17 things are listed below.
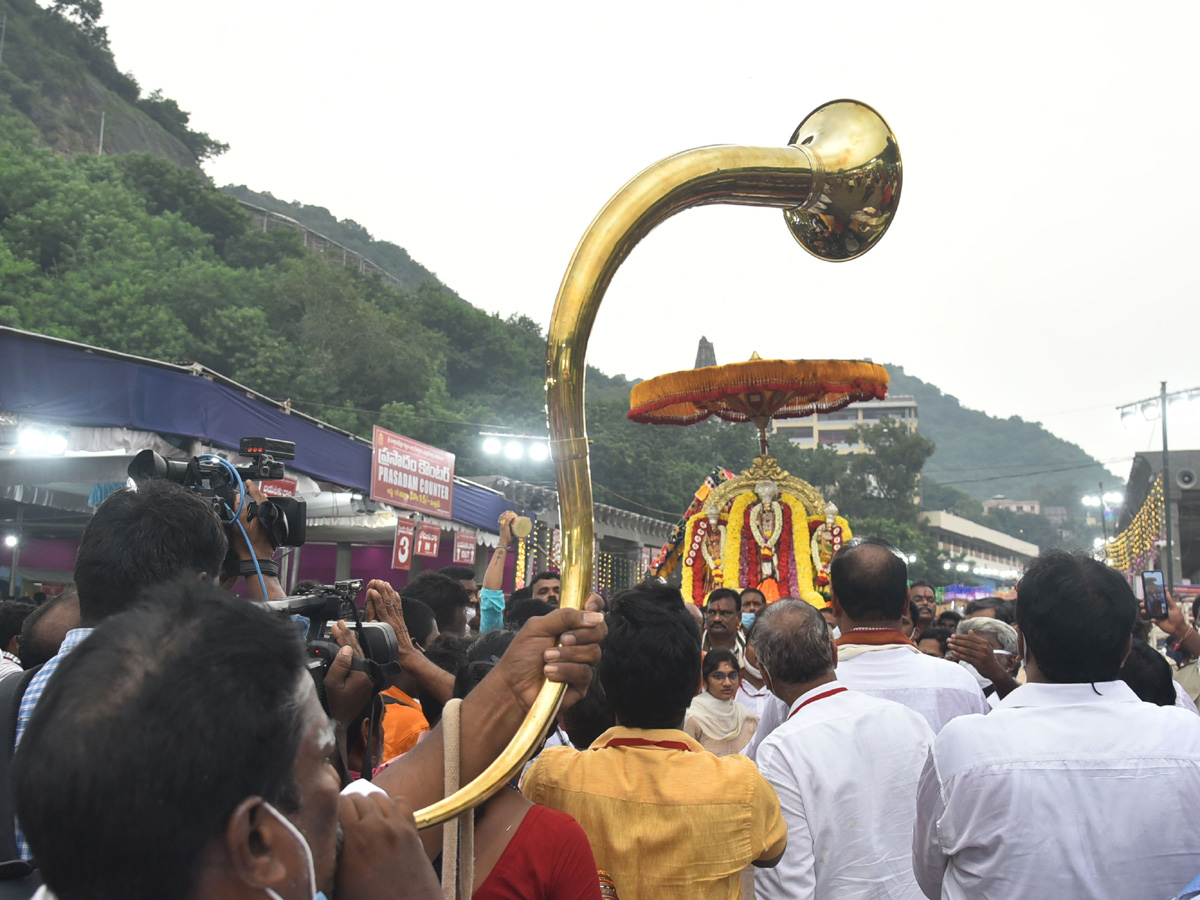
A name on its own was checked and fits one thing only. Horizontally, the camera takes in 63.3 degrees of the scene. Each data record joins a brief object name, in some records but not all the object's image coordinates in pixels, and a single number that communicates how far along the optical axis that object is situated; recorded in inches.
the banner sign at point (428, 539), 497.7
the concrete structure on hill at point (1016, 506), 5064.0
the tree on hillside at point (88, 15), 1862.7
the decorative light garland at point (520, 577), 507.2
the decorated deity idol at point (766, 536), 444.1
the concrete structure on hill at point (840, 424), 4003.4
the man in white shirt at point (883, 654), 133.5
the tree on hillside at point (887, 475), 2598.4
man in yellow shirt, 91.0
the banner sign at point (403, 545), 471.5
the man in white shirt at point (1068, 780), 83.6
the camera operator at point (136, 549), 81.6
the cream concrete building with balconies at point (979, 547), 2874.0
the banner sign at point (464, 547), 545.0
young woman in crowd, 195.0
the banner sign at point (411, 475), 470.9
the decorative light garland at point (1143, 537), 854.5
